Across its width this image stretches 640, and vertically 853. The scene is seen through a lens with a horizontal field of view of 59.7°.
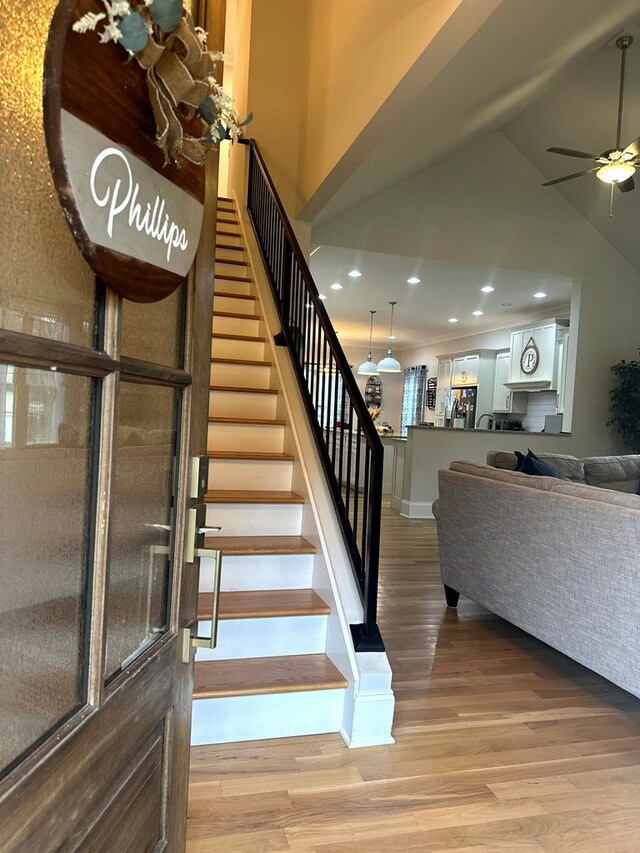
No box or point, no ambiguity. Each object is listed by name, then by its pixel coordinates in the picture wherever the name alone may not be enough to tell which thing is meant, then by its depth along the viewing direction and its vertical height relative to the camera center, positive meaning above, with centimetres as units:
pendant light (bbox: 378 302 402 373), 970 +91
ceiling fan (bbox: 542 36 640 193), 418 +206
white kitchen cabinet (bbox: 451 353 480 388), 1035 +100
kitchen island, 666 -32
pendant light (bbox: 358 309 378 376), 1028 +89
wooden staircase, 207 -80
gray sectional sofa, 236 -67
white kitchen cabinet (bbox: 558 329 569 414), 755 +85
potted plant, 683 +32
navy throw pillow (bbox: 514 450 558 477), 365 -28
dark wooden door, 62 -17
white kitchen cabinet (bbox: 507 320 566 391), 823 +107
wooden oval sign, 61 +30
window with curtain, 1280 +59
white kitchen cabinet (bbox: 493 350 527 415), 955 +50
